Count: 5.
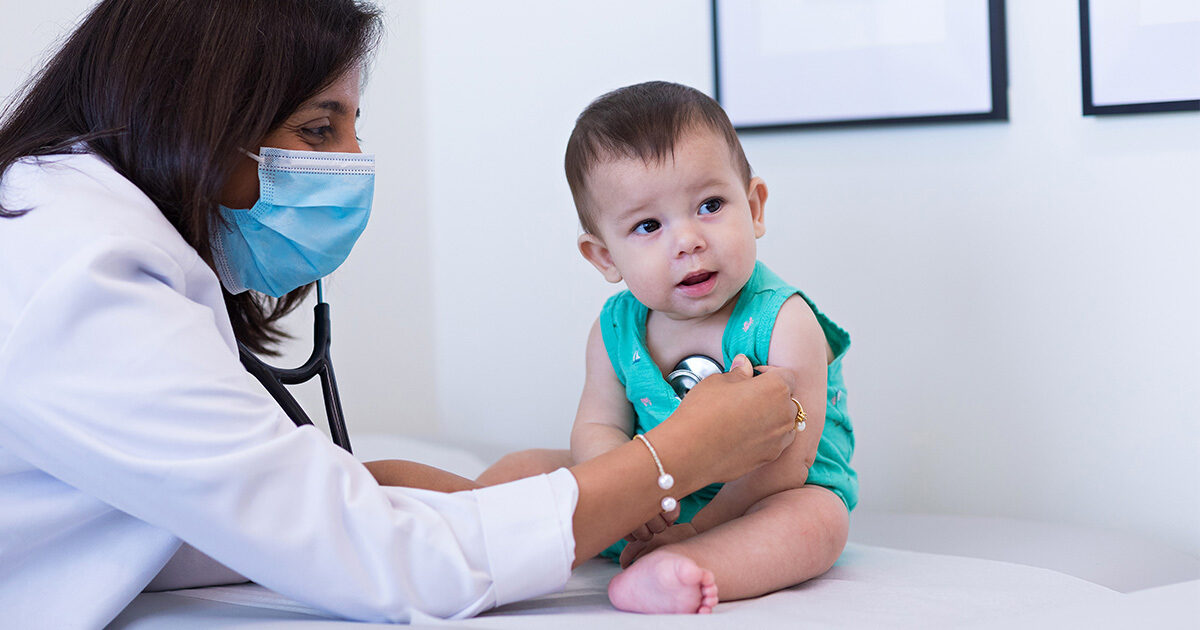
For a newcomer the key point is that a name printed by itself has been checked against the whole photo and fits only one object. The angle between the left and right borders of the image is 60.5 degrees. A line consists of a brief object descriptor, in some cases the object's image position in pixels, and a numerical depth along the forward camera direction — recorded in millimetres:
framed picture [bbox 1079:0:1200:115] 1573
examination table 958
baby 1244
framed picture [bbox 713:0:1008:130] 1753
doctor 871
